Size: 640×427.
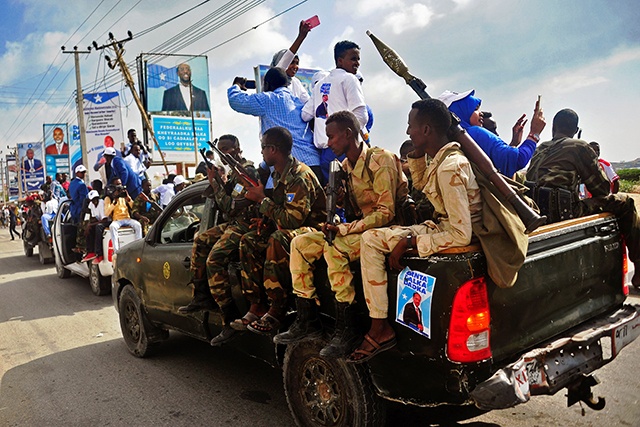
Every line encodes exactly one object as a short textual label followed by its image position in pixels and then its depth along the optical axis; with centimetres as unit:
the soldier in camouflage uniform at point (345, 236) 288
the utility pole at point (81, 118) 2488
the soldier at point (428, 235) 255
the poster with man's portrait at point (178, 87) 2983
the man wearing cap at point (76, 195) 1005
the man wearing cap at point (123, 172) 977
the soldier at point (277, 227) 340
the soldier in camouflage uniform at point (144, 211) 900
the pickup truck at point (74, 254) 850
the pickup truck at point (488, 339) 245
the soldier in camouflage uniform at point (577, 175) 355
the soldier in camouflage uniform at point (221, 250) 389
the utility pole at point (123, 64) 2100
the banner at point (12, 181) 6347
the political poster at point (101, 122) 2758
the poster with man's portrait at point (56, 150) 4406
